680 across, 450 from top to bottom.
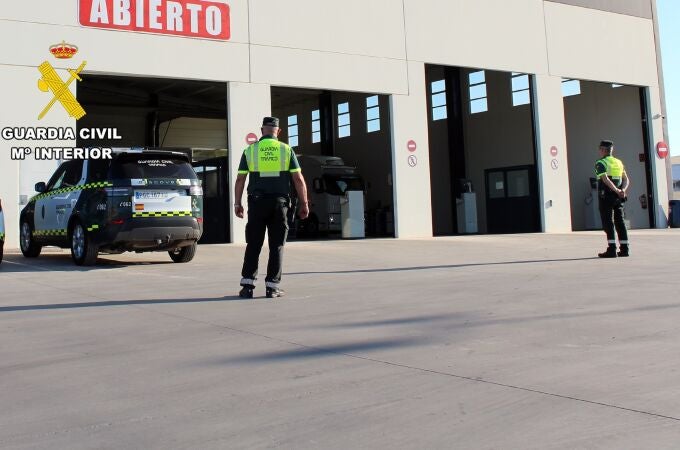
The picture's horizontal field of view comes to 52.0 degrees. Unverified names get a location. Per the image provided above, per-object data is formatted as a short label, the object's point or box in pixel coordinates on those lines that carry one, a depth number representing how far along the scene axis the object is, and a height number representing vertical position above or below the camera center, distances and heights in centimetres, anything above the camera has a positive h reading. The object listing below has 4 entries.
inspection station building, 1636 +577
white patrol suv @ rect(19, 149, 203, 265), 1080 +113
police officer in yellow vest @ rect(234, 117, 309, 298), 741 +70
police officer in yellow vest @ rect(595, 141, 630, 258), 1170 +97
